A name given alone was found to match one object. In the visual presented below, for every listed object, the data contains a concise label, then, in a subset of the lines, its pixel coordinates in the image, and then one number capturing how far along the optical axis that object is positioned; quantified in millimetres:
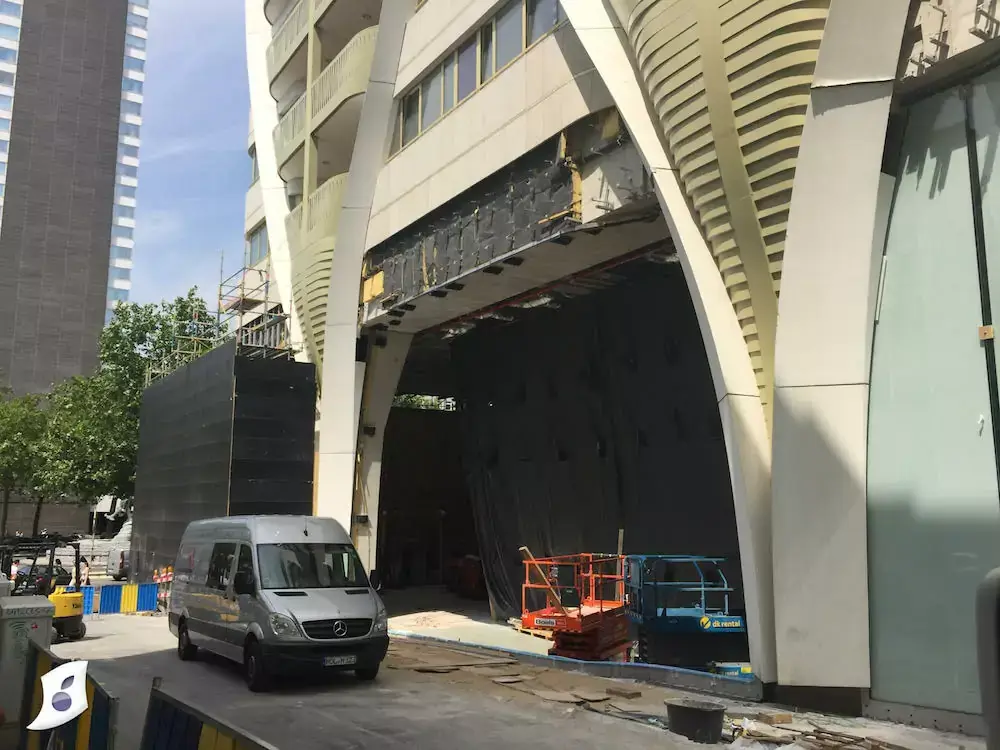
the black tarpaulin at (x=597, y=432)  15734
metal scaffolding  24469
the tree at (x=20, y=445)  41250
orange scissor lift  13781
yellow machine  15484
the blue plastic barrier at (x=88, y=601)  21781
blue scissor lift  13406
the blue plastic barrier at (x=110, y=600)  21891
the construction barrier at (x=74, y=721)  4730
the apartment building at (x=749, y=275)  8812
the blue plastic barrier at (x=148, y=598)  22125
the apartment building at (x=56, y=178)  66500
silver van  10594
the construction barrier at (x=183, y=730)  3900
